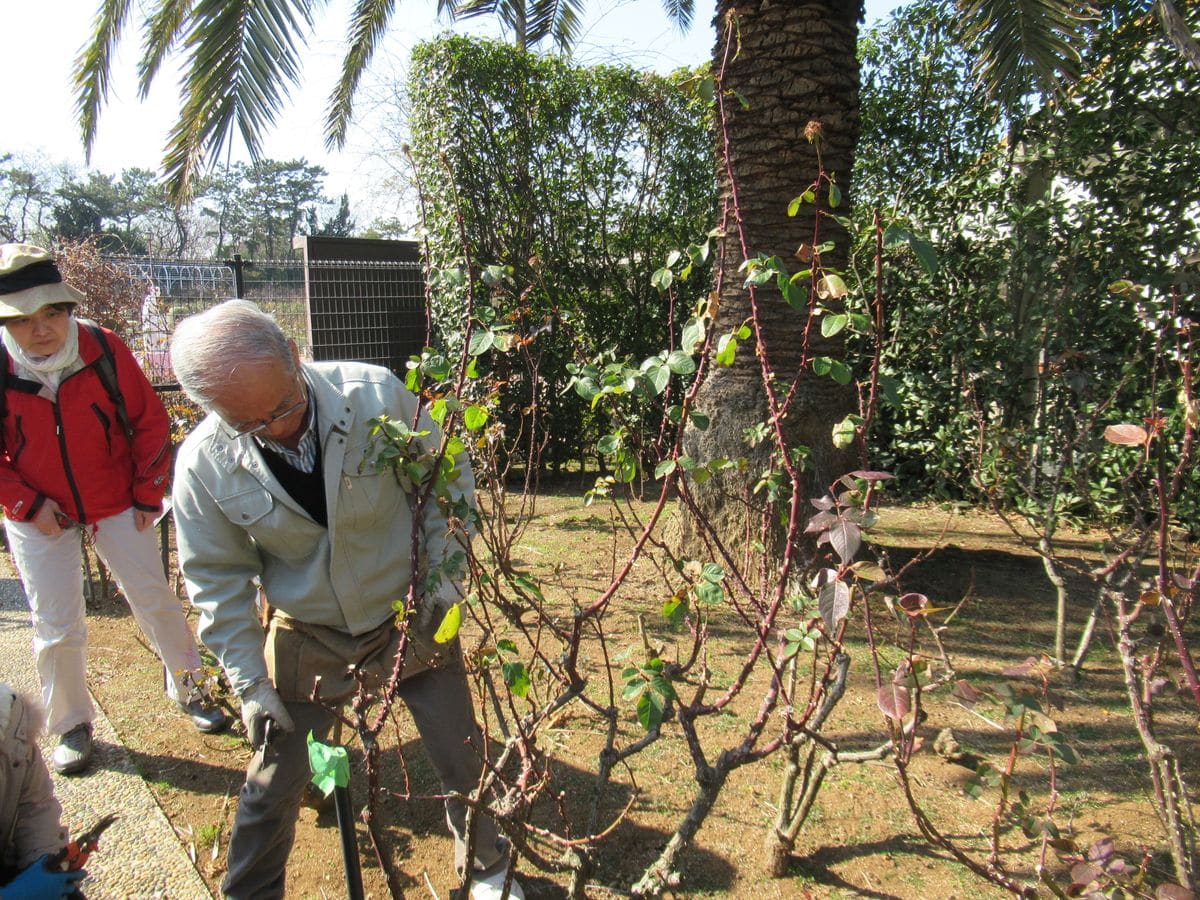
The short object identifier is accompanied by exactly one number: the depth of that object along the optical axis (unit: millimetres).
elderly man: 1978
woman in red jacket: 3062
